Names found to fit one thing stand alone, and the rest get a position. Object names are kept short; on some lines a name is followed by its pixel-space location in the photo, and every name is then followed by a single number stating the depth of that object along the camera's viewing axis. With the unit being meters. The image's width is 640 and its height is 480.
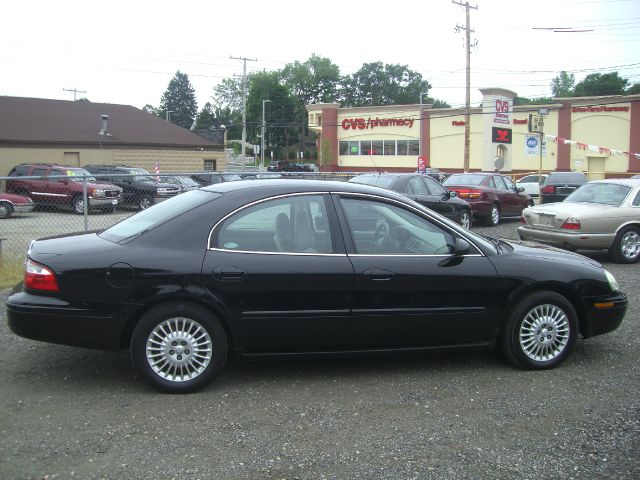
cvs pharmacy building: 46.25
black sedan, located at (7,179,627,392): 4.57
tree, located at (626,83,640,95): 78.00
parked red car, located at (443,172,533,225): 17.11
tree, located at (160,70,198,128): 124.69
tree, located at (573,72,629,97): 89.25
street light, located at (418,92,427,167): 53.78
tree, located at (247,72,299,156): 99.44
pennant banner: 29.19
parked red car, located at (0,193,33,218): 10.27
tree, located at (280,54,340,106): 110.50
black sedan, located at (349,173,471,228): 13.98
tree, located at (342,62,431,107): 115.31
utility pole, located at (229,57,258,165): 56.47
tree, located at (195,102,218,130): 109.50
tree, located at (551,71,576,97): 138.00
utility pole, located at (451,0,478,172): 36.50
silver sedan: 10.92
